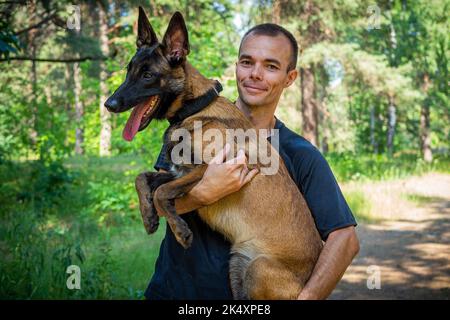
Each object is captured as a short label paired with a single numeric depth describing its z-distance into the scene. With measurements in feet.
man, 9.45
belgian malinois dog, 9.70
